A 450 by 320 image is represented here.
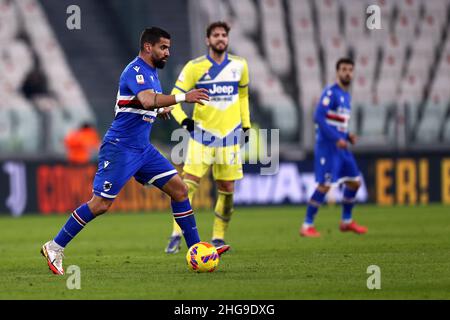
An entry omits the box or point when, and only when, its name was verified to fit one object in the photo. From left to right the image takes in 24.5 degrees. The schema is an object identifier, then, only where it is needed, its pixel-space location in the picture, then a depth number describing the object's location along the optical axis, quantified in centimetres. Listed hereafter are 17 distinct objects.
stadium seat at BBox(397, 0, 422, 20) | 2544
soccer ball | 948
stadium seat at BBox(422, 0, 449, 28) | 2530
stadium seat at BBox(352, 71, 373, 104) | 2394
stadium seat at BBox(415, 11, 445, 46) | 2523
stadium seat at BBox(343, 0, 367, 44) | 2542
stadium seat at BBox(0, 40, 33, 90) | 2500
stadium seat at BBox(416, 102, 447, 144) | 2159
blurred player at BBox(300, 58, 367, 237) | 1428
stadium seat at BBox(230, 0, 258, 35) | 2550
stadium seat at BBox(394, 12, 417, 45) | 2528
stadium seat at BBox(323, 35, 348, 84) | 2511
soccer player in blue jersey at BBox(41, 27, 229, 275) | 949
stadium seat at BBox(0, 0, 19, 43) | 2569
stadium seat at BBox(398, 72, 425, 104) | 2433
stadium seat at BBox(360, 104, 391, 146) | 2155
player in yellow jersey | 1202
